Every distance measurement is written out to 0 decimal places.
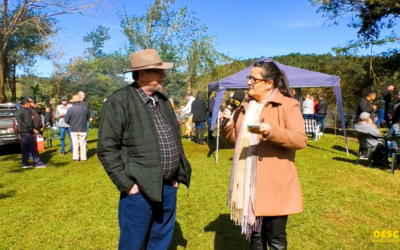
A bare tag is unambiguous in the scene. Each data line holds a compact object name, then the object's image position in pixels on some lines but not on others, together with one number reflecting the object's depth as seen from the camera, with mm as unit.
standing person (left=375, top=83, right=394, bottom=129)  10673
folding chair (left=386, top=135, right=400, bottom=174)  6312
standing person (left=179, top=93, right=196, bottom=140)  12062
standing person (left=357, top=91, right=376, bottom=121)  8273
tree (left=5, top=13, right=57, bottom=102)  18719
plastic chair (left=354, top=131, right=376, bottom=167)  6942
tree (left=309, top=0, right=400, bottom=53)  13625
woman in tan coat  2174
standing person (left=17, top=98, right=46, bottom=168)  7043
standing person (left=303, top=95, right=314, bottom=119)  11781
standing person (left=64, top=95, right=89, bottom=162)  7895
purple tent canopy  8305
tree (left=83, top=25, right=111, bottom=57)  30734
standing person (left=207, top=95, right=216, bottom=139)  11573
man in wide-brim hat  2146
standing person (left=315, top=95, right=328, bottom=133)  12609
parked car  9438
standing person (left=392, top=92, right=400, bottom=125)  7059
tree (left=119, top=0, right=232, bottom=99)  24688
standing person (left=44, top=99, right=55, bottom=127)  11959
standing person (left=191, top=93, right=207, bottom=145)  10367
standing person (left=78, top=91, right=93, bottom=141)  8998
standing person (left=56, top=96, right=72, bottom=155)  9055
